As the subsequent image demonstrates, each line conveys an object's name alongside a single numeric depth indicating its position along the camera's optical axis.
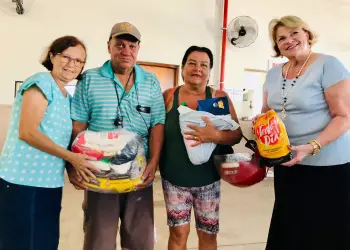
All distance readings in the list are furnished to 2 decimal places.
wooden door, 4.22
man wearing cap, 1.34
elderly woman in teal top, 1.07
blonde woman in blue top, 1.13
